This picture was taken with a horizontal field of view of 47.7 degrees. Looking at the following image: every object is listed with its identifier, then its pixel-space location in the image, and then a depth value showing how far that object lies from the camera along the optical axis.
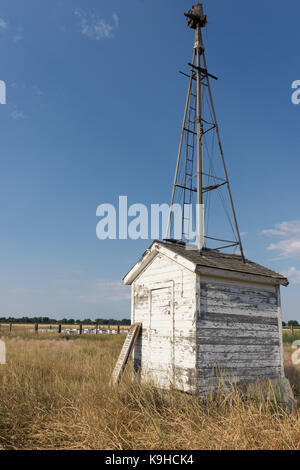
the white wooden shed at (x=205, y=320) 7.52
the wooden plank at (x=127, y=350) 8.99
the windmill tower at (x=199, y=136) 9.96
